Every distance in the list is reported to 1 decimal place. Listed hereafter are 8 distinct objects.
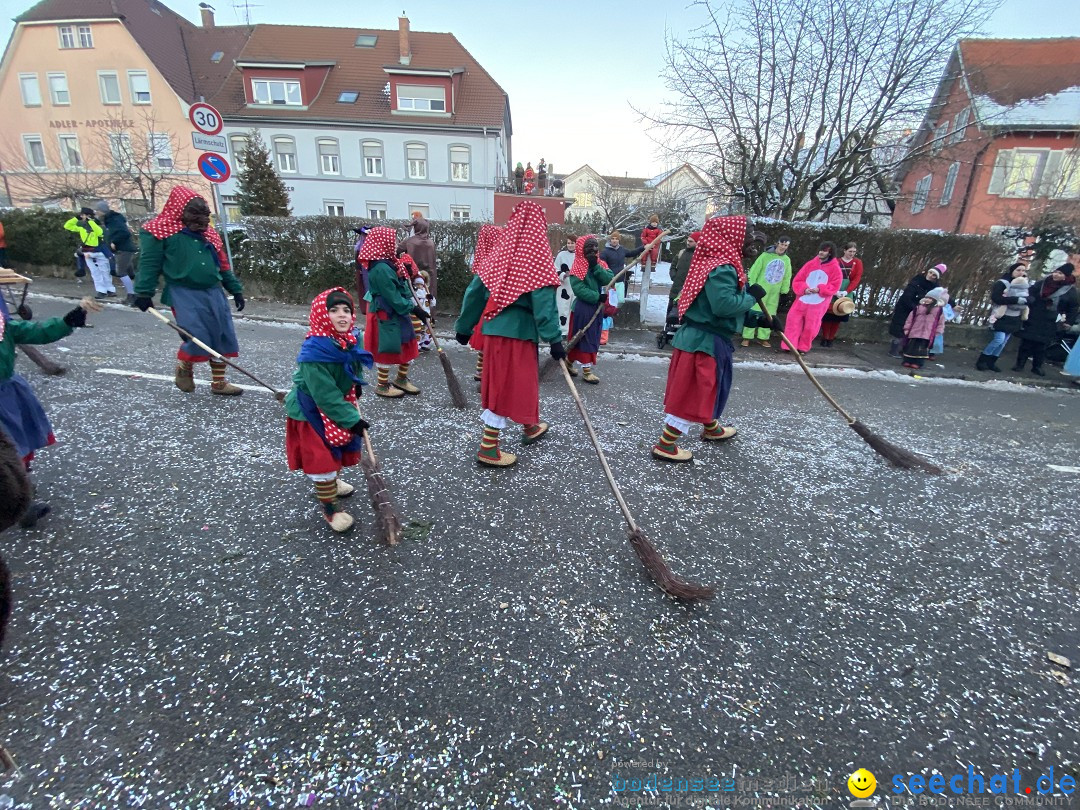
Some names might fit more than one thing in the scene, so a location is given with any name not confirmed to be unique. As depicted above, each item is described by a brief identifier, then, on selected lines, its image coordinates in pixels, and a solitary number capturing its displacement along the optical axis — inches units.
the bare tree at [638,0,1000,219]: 420.2
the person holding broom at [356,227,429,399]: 206.1
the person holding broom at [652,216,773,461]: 159.9
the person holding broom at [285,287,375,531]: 117.3
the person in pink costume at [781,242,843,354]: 330.0
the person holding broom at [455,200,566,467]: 149.2
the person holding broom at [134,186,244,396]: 189.9
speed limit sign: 316.8
